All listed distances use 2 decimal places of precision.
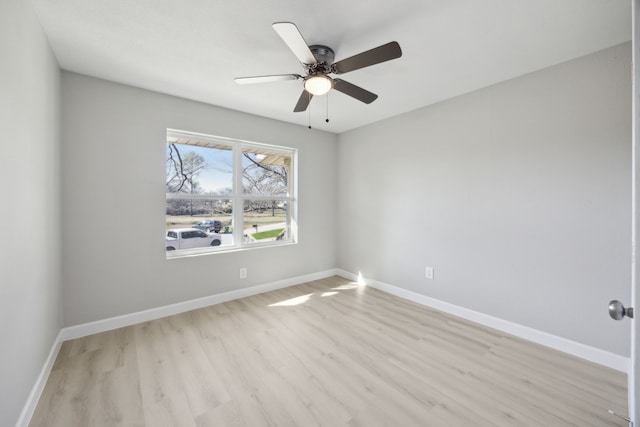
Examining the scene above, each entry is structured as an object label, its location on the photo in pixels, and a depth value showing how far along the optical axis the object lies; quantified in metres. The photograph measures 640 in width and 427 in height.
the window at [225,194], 3.03
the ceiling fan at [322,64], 1.53
